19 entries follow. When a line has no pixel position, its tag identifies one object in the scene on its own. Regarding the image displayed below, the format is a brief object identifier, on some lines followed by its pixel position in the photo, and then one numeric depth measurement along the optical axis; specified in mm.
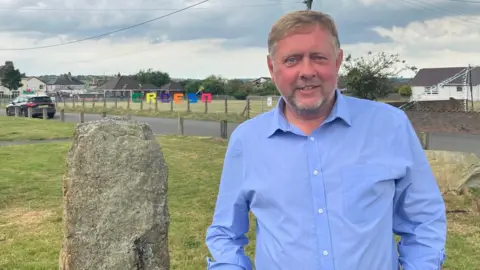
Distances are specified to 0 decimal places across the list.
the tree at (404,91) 59812
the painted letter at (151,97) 39331
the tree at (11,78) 89000
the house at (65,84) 130375
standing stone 3699
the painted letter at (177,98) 38419
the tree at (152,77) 105438
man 1991
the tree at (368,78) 36344
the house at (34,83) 123962
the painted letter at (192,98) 36469
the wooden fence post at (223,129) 17250
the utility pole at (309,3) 14931
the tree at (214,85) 70250
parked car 30422
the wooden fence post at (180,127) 18703
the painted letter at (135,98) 46303
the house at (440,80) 63406
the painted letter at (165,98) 43078
